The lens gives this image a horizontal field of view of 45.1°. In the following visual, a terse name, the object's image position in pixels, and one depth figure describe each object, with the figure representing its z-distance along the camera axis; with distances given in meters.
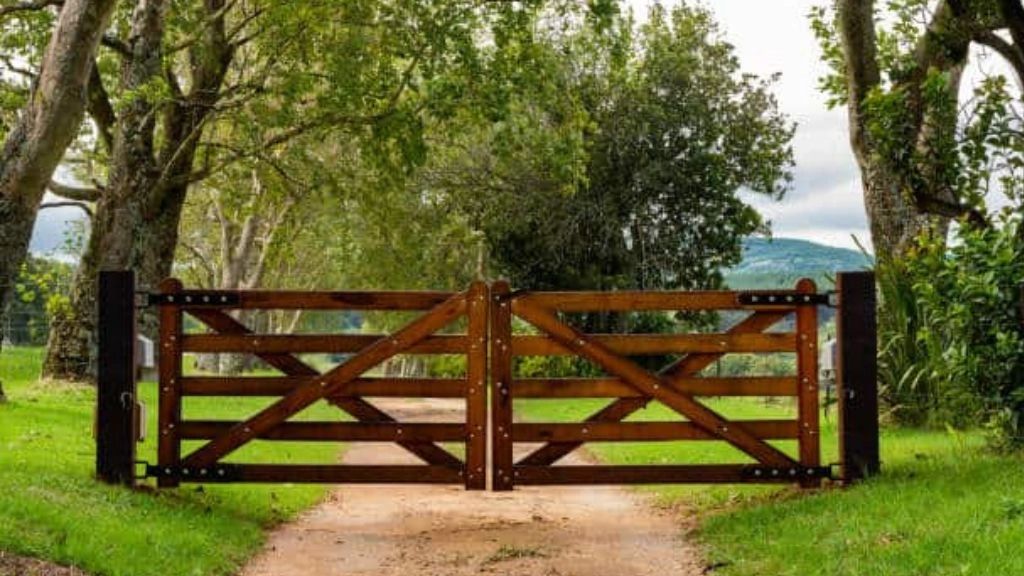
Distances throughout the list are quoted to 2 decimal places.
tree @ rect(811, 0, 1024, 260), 14.09
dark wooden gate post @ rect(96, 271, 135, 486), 10.46
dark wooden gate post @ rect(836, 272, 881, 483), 10.59
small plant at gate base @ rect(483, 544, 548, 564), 8.95
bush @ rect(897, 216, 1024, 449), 10.70
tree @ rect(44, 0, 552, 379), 22.69
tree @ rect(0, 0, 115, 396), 9.02
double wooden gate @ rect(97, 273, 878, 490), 10.32
